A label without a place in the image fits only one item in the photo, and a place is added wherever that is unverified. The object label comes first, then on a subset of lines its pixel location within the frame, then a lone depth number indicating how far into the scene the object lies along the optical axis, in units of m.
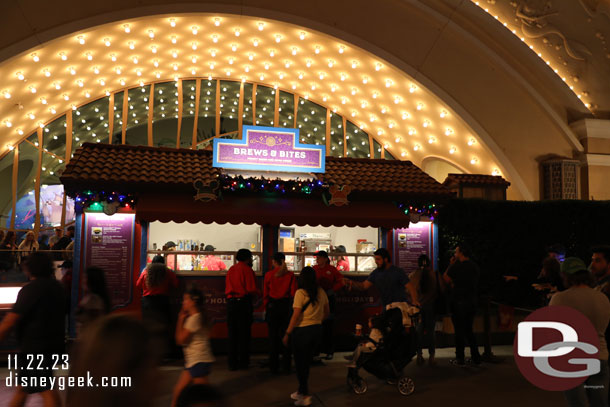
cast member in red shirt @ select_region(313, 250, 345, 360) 8.86
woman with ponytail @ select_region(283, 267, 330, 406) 6.04
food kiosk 9.55
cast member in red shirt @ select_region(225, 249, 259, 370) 8.09
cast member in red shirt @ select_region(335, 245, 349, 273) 10.77
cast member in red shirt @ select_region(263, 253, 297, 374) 8.08
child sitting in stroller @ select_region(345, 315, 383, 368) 6.61
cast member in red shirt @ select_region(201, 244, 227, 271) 10.03
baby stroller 6.62
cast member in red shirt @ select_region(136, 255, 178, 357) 7.75
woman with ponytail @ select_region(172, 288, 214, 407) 4.80
